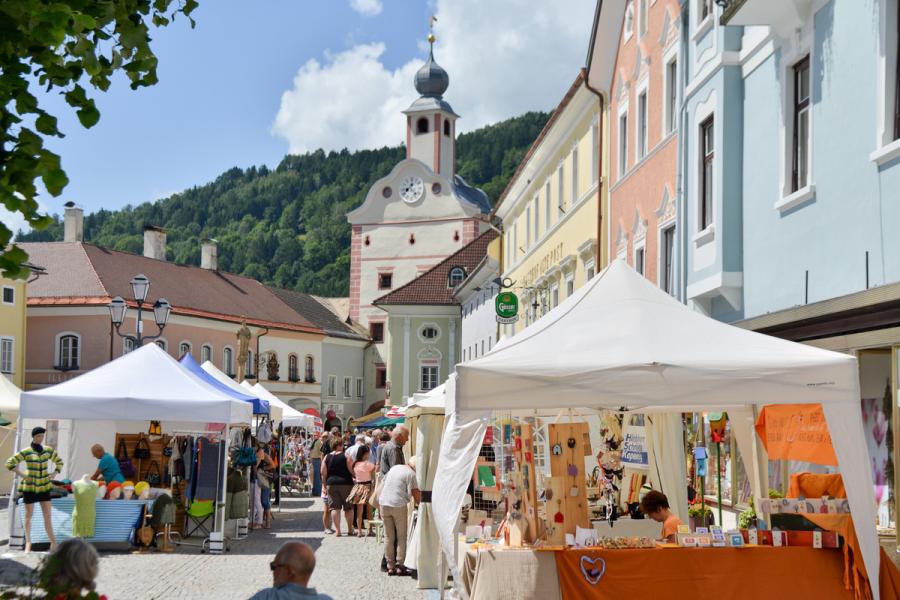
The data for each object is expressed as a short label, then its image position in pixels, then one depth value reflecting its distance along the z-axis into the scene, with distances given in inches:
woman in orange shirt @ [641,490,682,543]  415.8
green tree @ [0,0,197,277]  196.5
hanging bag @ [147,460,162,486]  866.1
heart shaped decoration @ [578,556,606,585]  373.7
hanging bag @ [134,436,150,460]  871.1
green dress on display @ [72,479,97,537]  705.6
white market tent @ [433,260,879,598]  369.1
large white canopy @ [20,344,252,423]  706.2
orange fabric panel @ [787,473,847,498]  398.9
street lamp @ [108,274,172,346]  986.7
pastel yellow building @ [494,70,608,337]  1061.1
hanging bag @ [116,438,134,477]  849.5
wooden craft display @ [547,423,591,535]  402.0
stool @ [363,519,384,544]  782.9
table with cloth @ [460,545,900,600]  373.7
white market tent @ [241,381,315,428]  1181.7
